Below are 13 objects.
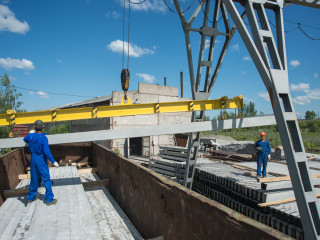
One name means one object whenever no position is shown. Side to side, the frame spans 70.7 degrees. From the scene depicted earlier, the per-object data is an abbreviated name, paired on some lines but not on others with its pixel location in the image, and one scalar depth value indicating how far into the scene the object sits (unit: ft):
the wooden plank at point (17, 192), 15.57
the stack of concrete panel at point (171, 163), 34.28
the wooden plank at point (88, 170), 23.94
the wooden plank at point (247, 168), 23.99
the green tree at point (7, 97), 62.44
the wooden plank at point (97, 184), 18.67
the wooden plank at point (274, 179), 20.01
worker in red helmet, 22.34
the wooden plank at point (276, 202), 17.56
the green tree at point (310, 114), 237.94
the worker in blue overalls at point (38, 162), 13.42
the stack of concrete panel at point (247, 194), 15.91
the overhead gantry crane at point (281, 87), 10.45
